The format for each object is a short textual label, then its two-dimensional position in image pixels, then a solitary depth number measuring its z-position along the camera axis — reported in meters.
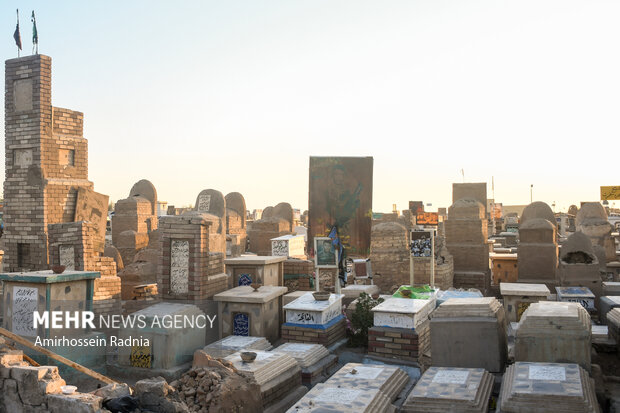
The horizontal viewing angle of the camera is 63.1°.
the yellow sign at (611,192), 16.67
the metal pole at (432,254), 12.18
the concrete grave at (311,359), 7.73
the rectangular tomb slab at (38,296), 7.61
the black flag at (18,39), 11.35
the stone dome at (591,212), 23.75
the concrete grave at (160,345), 7.95
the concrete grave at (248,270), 10.64
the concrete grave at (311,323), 9.07
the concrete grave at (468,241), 15.85
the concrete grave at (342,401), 5.44
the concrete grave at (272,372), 6.59
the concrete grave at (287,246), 19.23
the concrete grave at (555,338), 6.41
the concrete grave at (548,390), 5.14
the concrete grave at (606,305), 9.89
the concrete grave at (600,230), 21.12
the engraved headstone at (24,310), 7.68
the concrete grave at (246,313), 9.30
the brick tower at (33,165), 10.52
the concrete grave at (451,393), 5.56
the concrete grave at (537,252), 14.20
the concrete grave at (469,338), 7.27
